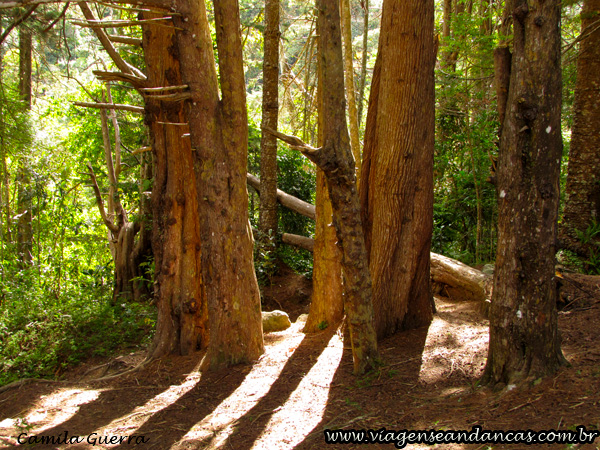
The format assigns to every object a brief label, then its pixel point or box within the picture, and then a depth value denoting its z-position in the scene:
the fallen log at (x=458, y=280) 6.48
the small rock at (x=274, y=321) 6.67
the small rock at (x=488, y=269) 7.23
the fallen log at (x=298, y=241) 9.49
